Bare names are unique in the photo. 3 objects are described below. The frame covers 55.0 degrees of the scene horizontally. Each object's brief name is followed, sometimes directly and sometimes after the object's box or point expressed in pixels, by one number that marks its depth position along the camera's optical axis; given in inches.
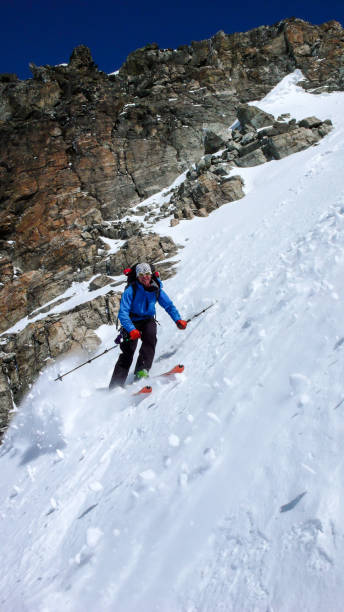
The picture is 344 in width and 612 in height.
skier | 240.4
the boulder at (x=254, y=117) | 1122.4
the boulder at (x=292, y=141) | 872.9
